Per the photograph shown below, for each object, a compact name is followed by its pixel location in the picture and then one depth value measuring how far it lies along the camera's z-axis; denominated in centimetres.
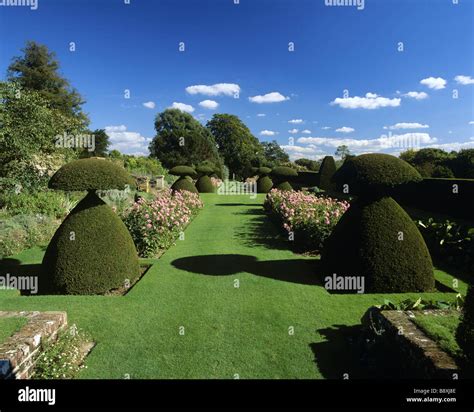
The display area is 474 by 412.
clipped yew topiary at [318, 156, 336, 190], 2961
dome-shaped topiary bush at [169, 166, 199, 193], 2416
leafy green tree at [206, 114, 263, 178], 5848
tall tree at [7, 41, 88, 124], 4359
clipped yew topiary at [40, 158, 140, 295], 715
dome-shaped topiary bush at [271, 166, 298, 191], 2192
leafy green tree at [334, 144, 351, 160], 7692
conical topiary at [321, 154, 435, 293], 718
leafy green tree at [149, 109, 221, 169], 5244
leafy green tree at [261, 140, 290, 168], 7075
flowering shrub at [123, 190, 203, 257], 1064
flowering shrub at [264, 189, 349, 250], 1084
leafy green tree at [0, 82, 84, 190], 1420
